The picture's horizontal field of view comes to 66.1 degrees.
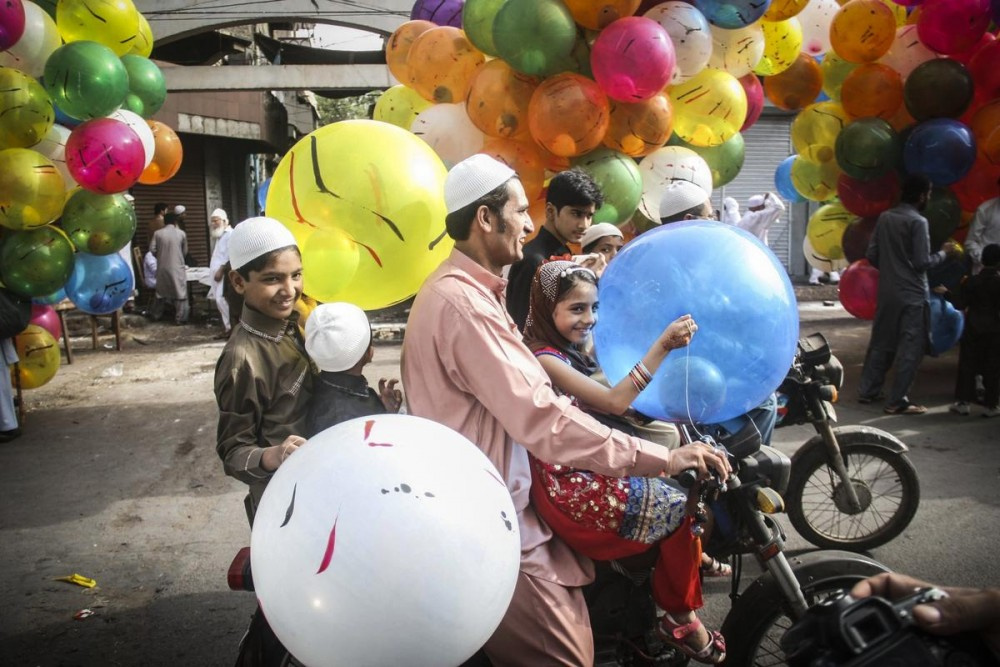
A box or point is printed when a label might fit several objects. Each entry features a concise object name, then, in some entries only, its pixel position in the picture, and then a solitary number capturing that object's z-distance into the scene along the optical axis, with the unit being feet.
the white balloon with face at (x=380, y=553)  4.62
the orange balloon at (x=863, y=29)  20.25
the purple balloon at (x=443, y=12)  19.40
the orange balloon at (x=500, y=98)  15.28
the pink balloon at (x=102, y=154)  18.78
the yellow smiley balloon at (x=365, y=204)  9.02
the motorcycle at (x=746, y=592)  7.76
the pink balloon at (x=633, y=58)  14.16
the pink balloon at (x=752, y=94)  20.31
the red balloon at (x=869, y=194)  22.36
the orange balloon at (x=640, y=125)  15.65
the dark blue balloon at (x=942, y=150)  20.49
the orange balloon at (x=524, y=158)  15.90
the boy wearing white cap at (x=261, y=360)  7.63
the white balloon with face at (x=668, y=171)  16.19
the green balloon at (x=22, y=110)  17.79
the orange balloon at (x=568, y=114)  14.49
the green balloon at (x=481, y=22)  15.20
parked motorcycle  11.88
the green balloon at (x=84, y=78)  18.42
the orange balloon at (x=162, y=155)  23.24
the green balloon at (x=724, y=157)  18.74
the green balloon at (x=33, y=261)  19.11
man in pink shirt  6.01
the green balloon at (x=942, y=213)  22.22
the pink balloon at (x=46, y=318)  21.80
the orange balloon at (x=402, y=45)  18.02
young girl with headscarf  6.68
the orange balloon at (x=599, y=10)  14.66
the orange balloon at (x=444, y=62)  16.48
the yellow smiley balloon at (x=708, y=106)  16.63
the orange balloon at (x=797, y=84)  22.50
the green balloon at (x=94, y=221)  20.16
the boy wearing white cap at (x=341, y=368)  7.82
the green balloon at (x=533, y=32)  14.10
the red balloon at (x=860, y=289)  22.85
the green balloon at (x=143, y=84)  21.61
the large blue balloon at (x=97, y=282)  21.18
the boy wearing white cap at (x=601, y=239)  13.30
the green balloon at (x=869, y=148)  21.36
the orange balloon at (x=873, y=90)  21.40
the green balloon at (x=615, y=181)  15.30
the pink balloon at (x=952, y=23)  19.77
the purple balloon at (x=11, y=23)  18.04
